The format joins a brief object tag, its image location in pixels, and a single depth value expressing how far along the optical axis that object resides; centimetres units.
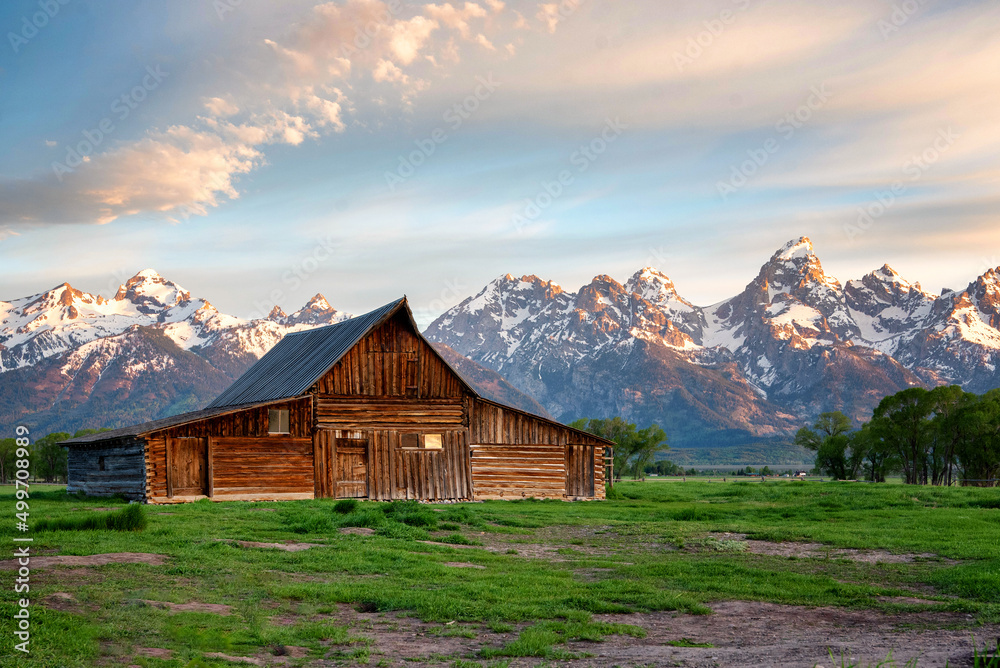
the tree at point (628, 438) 10912
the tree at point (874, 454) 9238
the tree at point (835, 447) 10118
